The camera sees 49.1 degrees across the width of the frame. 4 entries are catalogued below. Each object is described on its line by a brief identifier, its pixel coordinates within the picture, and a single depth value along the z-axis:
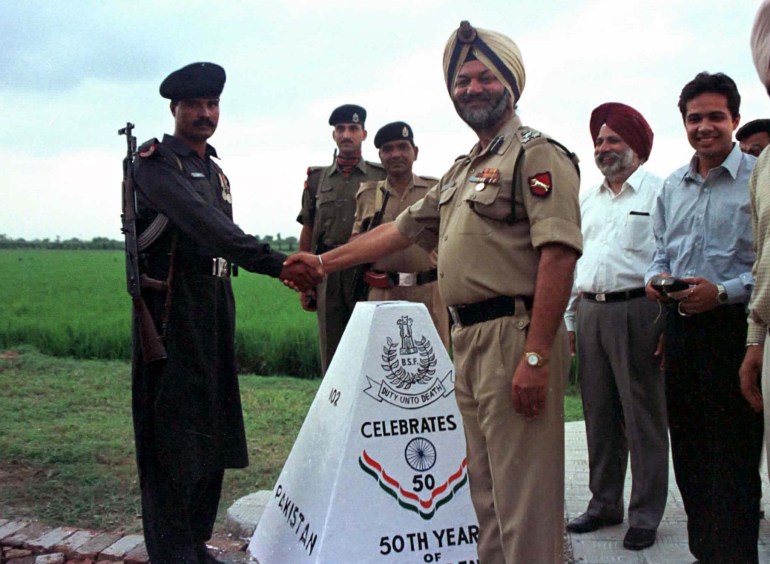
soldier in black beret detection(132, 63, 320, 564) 3.40
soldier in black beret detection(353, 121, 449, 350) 5.13
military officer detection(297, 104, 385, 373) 5.56
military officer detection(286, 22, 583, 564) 2.52
